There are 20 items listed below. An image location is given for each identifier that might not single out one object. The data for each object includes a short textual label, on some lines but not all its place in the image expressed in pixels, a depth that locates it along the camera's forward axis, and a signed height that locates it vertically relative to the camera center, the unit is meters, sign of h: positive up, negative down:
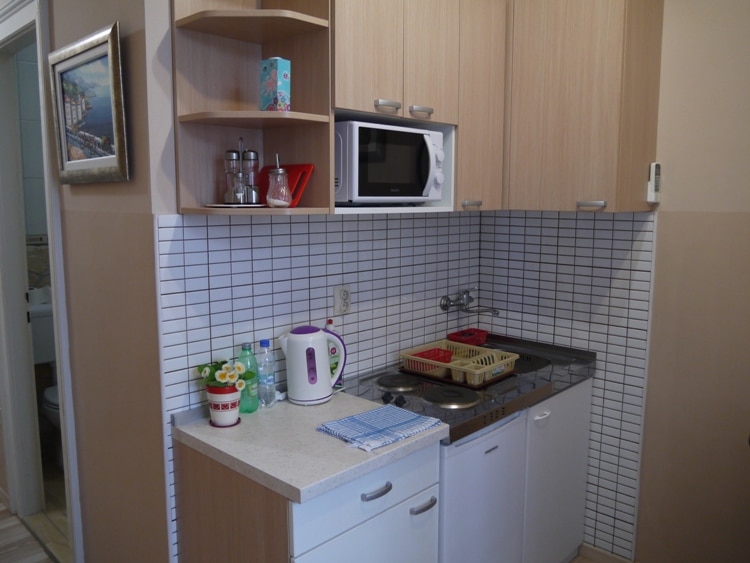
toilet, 3.20 -0.70
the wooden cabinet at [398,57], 1.73 +0.46
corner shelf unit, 1.64 +0.33
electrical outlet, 2.22 -0.35
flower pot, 1.73 -0.57
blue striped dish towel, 1.64 -0.63
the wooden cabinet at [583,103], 2.06 +0.38
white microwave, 1.76 +0.13
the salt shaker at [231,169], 1.72 +0.11
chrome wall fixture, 2.71 -0.44
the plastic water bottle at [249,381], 1.86 -0.54
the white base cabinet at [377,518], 1.45 -0.81
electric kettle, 1.92 -0.51
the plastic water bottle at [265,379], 1.93 -0.56
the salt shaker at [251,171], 1.73 +0.10
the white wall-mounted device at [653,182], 2.25 +0.10
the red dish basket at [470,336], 2.66 -0.58
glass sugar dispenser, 1.68 +0.05
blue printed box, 1.65 +0.34
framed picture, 1.73 +0.30
